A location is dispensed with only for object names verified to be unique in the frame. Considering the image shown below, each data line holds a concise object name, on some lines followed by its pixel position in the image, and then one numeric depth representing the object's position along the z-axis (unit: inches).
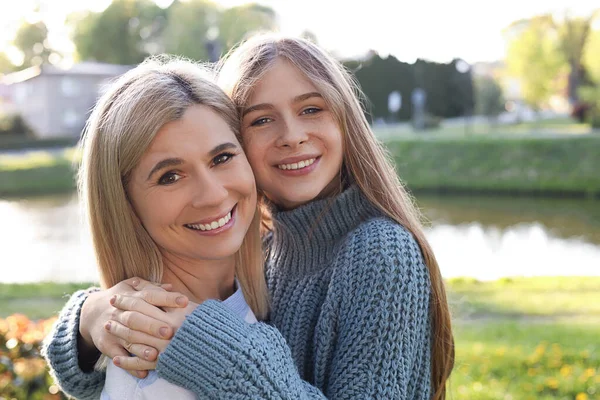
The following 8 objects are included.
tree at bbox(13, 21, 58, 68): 1831.9
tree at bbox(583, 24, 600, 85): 1053.3
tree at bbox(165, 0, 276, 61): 1432.1
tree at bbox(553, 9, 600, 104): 1348.4
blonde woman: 71.5
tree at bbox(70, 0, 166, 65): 1742.1
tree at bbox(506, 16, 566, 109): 1250.0
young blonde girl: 65.9
